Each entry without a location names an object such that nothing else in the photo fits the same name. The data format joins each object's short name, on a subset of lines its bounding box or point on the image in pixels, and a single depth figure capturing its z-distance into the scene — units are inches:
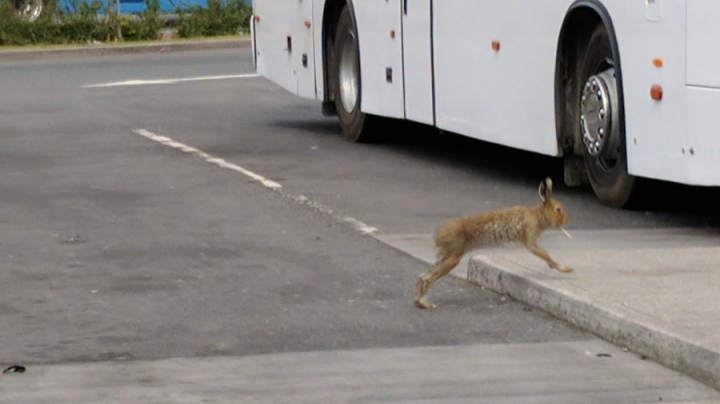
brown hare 334.6
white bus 411.2
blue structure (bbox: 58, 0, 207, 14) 1330.0
